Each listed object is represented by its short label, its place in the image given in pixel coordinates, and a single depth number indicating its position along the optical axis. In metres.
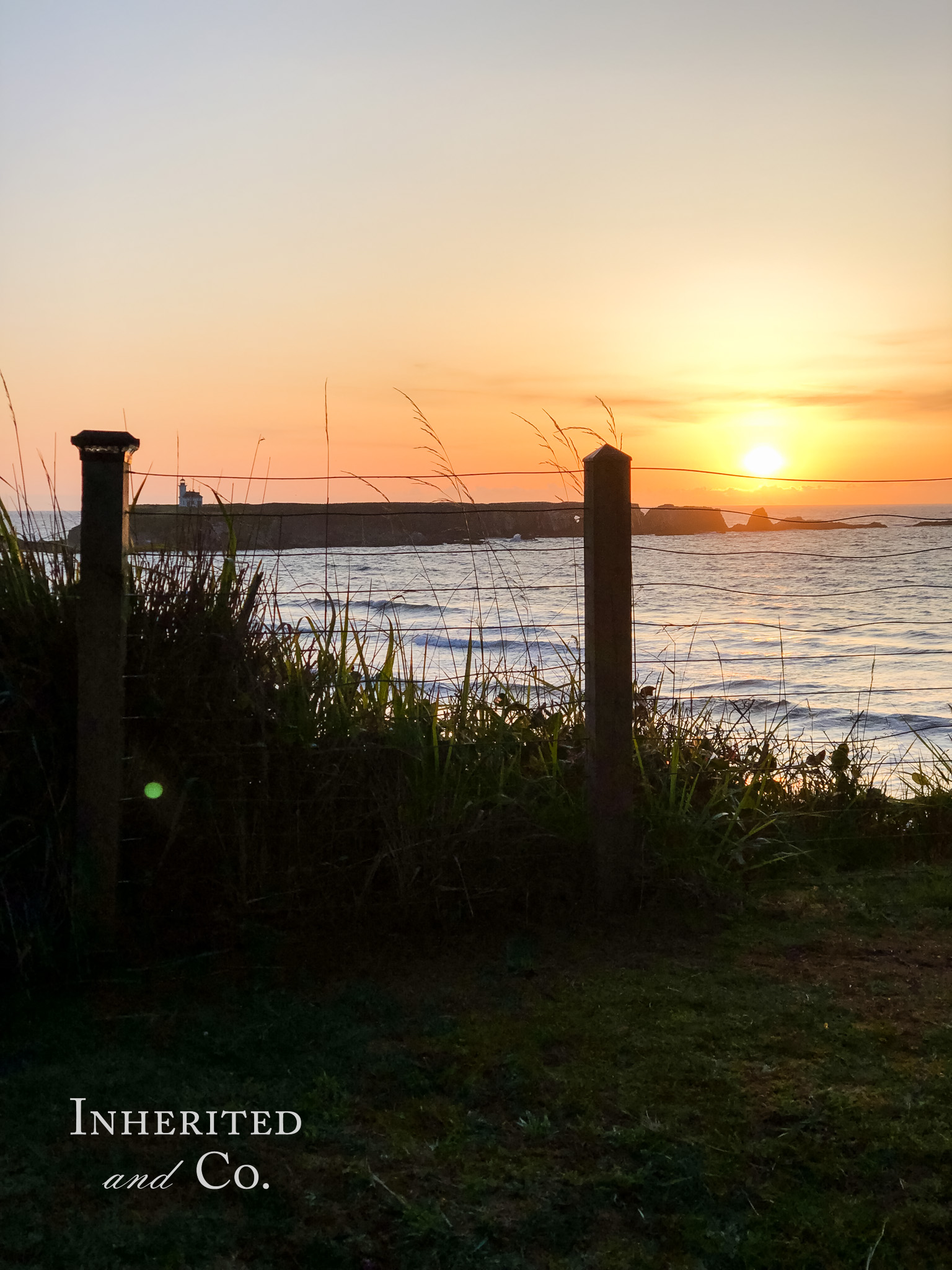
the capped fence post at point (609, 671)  3.83
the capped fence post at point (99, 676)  3.27
